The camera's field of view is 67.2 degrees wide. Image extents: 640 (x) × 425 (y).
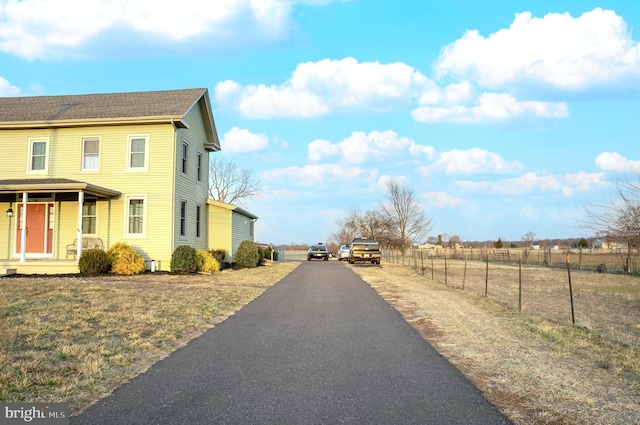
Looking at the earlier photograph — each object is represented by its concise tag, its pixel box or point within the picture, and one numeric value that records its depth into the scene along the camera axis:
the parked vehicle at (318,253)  43.31
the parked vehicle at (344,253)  41.28
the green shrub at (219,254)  24.14
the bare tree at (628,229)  13.59
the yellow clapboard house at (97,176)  20.58
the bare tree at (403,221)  54.59
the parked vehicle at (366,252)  32.31
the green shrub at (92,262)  18.42
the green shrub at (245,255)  25.84
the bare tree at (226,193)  52.88
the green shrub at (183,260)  19.97
